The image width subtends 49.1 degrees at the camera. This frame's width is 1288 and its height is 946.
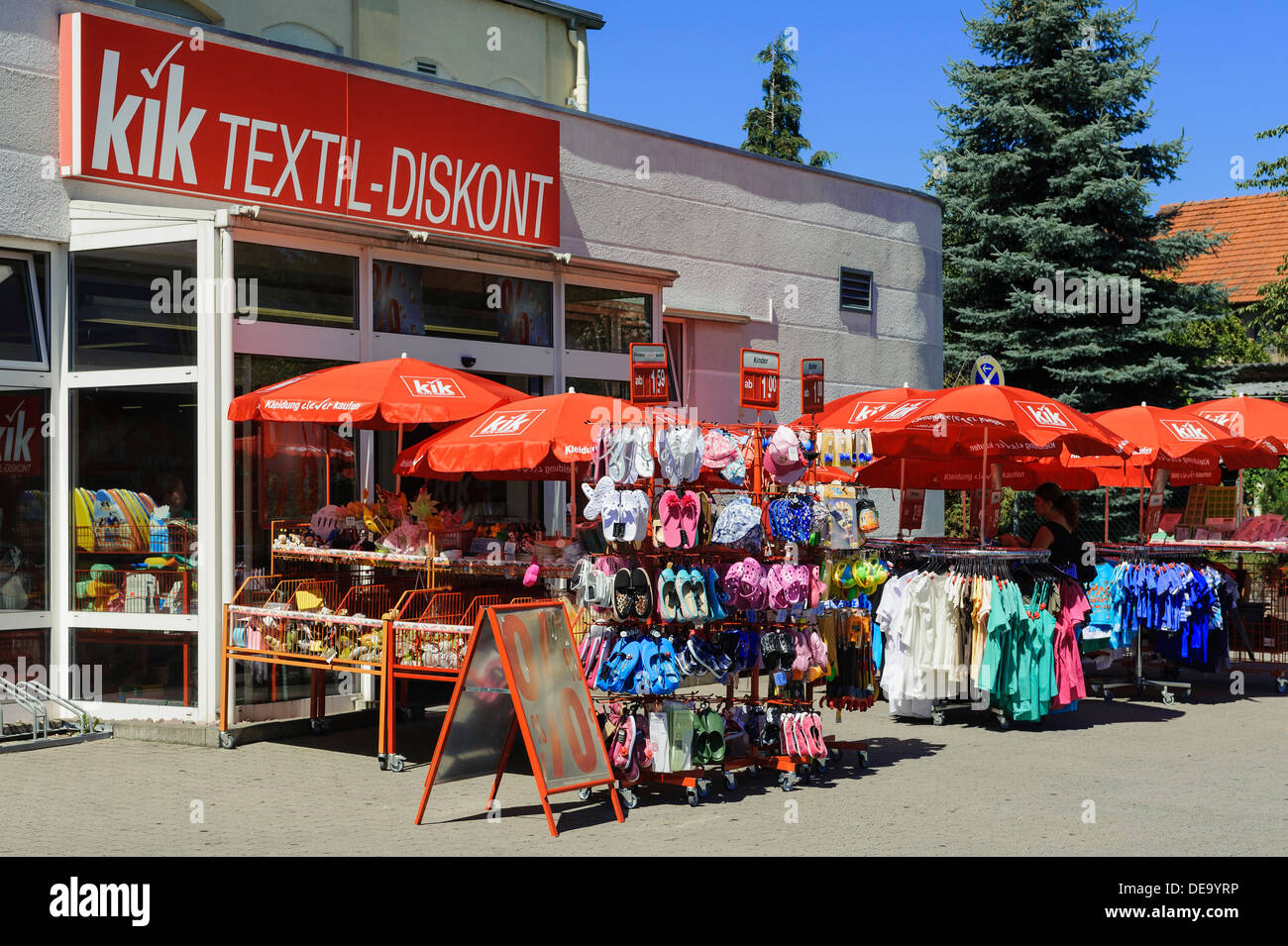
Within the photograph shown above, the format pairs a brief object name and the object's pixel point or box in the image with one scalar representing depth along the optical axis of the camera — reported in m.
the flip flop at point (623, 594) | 8.56
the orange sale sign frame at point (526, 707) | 7.96
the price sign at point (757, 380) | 9.47
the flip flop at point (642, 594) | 8.57
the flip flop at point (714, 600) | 8.81
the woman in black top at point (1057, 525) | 12.44
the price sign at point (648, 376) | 8.88
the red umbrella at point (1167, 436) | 13.88
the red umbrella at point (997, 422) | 11.68
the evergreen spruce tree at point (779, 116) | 39.25
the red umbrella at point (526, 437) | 9.66
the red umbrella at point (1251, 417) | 14.58
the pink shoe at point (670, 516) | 8.69
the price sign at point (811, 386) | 9.88
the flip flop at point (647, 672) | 8.49
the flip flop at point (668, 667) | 8.48
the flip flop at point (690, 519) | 8.73
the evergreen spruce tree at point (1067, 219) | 23.66
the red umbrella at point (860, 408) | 12.52
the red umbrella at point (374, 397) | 10.14
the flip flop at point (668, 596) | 8.60
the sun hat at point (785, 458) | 9.15
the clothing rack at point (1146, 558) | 13.43
